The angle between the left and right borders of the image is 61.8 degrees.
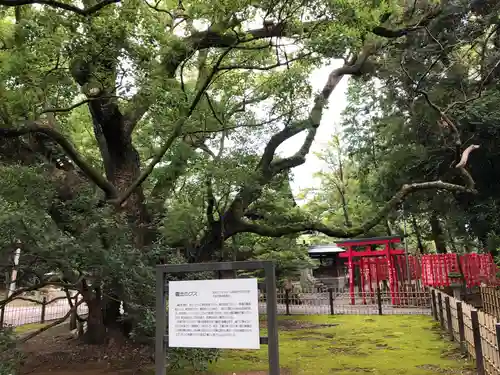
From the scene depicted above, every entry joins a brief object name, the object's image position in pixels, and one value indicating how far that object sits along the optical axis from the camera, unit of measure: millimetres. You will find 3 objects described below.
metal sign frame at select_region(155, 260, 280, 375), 4266
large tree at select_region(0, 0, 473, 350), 6406
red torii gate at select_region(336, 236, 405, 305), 17125
